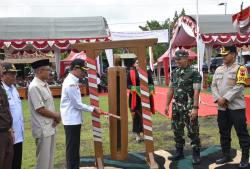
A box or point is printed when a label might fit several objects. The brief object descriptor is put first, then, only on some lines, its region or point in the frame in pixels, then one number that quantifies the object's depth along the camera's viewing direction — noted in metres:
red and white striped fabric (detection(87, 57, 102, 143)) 6.19
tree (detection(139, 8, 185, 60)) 49.19
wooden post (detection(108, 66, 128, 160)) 6.17
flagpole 15.74
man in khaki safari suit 4.78
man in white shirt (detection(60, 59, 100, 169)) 5.45
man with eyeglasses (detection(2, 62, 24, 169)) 4.58
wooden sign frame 5.99
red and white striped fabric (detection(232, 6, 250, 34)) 8.75
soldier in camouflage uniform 6.10
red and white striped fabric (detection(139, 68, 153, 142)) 6.20
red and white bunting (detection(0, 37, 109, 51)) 18.85
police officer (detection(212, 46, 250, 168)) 5.90
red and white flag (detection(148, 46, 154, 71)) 21.67
